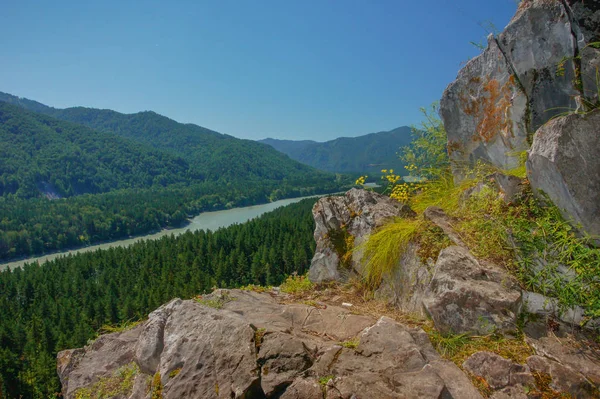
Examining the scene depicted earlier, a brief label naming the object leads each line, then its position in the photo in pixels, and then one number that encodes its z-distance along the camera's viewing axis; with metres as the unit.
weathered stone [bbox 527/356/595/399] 3.38
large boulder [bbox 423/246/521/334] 4.12
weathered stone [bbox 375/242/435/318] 5.19
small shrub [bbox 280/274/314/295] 7.07
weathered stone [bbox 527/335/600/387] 3.54
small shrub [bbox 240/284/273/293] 7.21
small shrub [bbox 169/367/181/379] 4.18
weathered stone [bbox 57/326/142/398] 5.09
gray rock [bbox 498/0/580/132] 5.00
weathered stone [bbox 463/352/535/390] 3.53
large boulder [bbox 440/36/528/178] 5.85
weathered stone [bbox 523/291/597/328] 3.98
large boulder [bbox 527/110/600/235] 4.18
